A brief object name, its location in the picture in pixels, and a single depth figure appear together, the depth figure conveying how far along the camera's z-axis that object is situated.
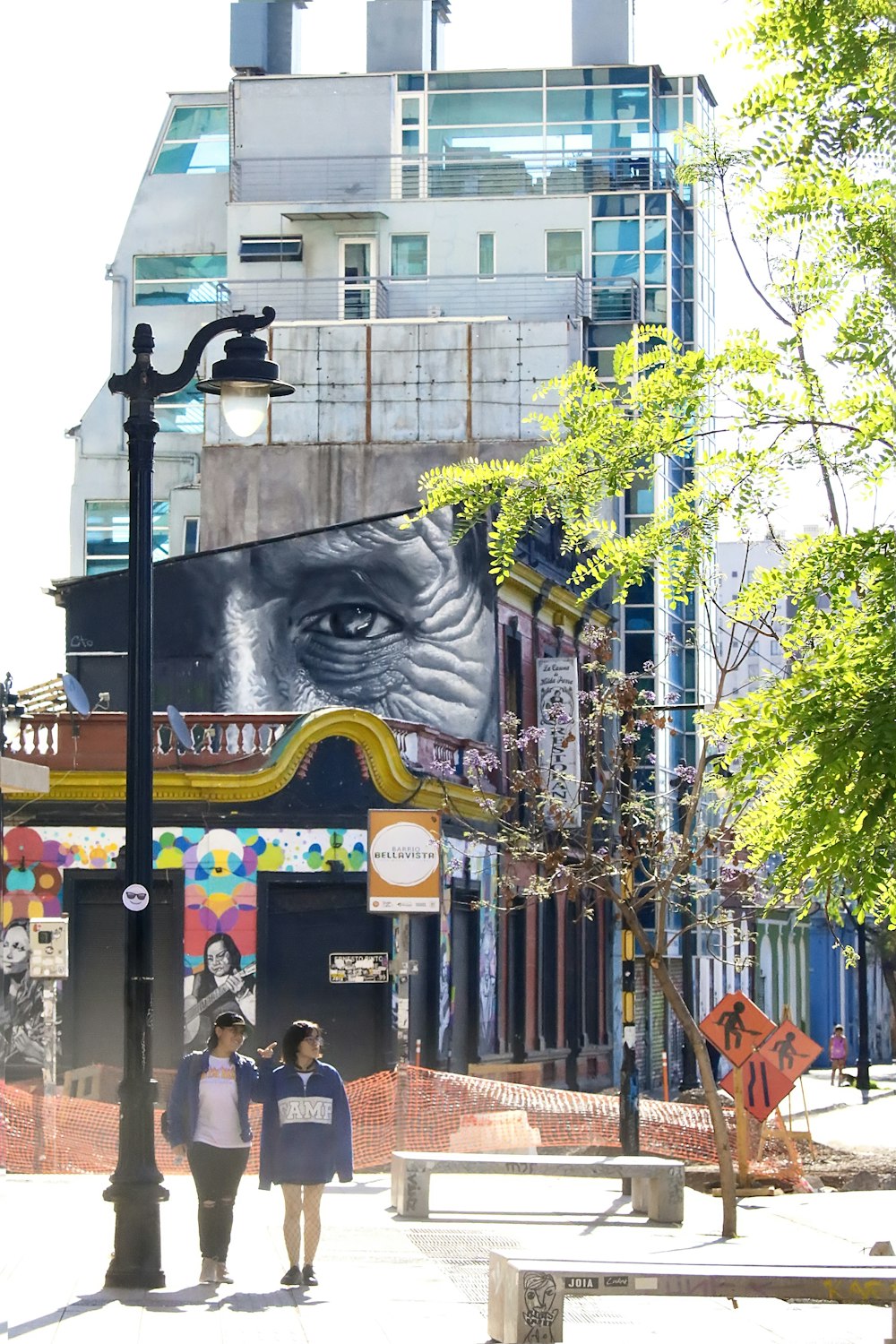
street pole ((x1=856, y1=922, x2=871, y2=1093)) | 54.41
